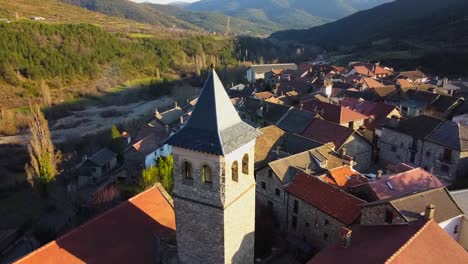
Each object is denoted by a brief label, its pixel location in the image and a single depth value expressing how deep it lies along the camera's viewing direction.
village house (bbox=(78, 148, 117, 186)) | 47.22
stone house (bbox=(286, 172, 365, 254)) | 22.48
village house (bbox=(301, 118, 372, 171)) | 36.41
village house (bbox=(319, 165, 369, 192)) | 26.15
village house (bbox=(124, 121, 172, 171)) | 43.56
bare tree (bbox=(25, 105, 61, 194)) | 38.97
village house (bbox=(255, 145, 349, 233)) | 27.56
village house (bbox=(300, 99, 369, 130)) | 42.50
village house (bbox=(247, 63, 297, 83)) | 102.56
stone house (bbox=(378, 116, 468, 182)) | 33.12
